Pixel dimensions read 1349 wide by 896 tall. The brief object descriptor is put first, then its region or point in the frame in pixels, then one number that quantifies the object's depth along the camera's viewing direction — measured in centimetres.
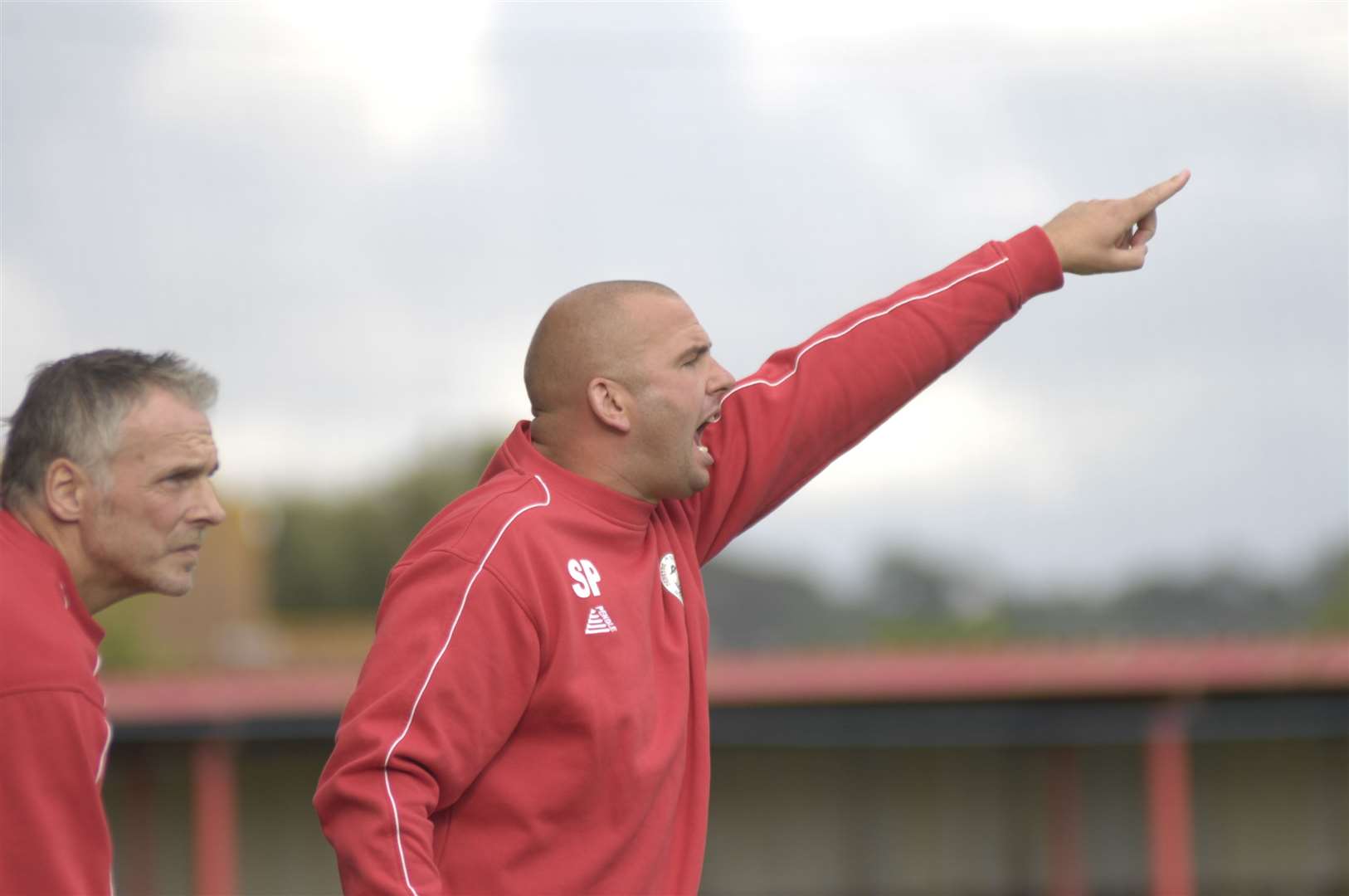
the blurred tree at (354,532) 11725
